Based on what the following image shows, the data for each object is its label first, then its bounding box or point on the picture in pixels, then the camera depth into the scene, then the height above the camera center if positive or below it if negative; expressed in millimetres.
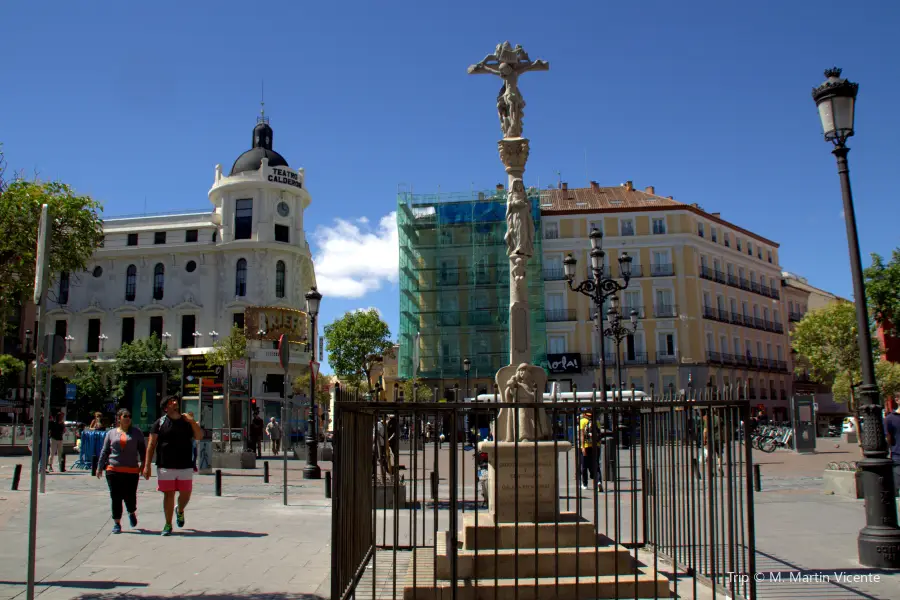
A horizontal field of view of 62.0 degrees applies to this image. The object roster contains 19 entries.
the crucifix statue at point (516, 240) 8156 +1927
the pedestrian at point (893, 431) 10742 -394
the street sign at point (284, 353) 13498 +1050
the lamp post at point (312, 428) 19484 -479
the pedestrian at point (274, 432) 31312 -905
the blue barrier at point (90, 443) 20469 -829
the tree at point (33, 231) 11664 +3551
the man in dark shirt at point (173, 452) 9508 -505
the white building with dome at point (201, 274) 50312 +9380
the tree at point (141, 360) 47500 +3272
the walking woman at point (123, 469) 9641 -722
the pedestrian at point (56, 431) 21422 -512
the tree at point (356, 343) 58562 +5146
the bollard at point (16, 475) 14414 -1174
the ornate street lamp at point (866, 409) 7848 -57
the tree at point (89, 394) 47031 +1160
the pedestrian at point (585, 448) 15502 -842
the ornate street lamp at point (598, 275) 16719 +3023
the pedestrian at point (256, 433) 28672 -856
